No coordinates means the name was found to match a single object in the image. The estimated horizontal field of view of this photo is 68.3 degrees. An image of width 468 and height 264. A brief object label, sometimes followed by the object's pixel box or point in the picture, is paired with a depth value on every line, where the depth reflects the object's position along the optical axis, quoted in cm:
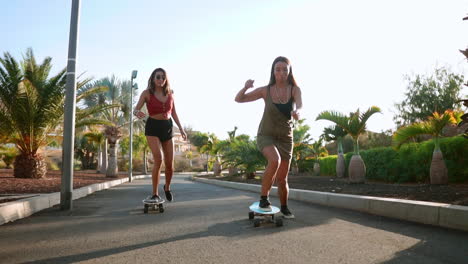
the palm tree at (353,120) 1116
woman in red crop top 571
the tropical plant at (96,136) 2416
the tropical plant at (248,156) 1495
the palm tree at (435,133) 803
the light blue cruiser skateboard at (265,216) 413
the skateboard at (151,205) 555
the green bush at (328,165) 1925
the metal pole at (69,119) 584
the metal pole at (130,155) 2264
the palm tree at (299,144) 1938
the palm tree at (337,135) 1517
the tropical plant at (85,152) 4412
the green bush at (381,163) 1101
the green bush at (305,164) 2212
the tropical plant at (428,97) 3061
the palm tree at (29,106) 1303
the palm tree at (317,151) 2112
